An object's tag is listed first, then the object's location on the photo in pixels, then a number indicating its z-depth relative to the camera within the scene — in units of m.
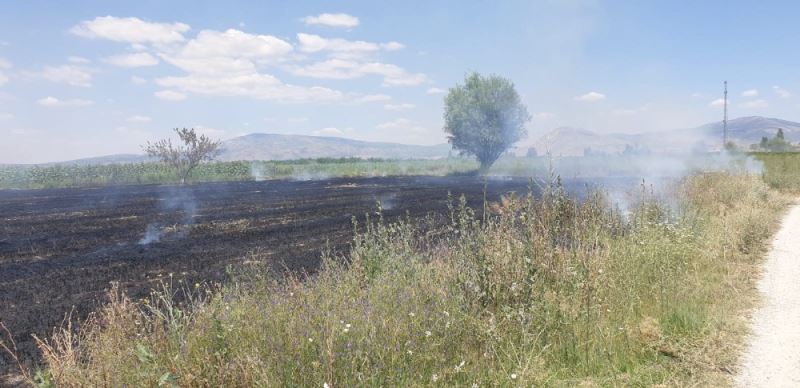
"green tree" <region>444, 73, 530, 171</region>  56.19
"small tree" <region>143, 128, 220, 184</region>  42.62
